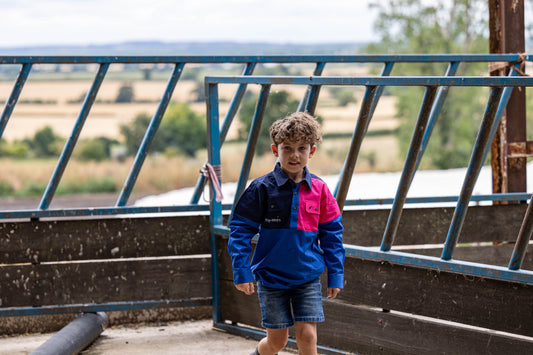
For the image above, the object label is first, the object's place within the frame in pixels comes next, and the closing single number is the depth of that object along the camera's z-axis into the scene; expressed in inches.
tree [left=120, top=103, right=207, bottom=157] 1995.6
